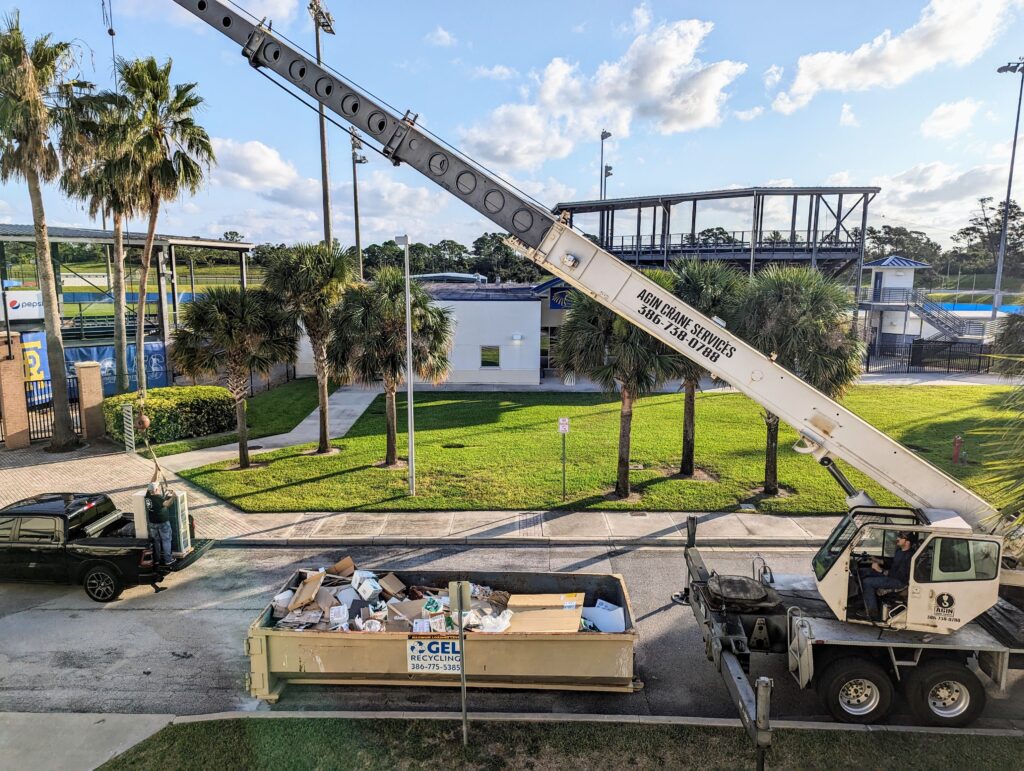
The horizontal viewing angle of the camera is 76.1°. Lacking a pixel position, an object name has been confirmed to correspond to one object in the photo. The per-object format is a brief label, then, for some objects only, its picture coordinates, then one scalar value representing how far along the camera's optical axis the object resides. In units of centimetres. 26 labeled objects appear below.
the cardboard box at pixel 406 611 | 910
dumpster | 818
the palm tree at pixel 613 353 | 1511
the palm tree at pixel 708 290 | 1625
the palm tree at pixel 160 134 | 1969
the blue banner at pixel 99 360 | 2578
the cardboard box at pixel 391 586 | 980
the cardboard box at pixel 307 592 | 919
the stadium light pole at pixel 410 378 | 1606
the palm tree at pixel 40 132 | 1809
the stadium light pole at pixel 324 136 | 2433
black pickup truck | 1120
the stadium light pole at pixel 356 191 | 3187
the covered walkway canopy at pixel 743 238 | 3731
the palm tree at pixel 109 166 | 1956
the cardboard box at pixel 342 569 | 1052
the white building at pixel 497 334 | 3212
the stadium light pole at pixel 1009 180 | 4203
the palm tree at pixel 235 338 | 1803
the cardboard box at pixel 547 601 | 939
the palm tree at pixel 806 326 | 1492
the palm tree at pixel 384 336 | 1798
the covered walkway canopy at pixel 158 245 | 2862
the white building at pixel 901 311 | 4338
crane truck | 771
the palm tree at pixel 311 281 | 1864
